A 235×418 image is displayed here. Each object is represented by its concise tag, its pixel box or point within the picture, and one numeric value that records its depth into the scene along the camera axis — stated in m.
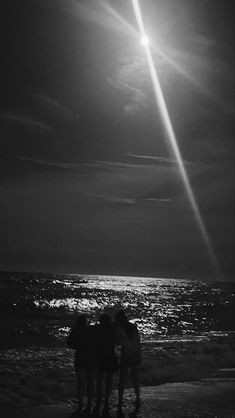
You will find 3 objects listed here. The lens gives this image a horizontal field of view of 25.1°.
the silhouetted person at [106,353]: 9.35
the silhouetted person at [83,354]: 9.27
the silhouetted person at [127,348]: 9.66
